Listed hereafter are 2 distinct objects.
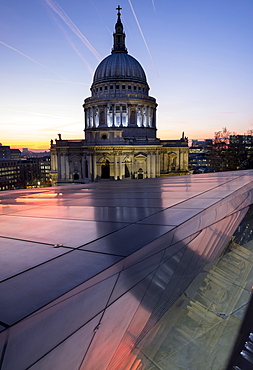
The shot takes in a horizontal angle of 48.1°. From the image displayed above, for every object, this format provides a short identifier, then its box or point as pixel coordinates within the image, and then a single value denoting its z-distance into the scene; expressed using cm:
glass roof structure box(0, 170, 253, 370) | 265
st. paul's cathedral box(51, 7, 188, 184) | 6128
